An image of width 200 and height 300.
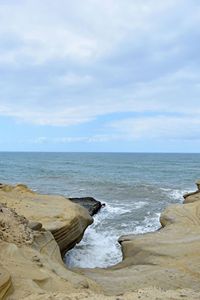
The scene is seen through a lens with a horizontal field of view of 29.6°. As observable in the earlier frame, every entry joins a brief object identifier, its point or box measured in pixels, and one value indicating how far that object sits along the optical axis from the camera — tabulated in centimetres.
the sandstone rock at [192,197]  1449
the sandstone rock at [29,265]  455
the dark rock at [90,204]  1583
